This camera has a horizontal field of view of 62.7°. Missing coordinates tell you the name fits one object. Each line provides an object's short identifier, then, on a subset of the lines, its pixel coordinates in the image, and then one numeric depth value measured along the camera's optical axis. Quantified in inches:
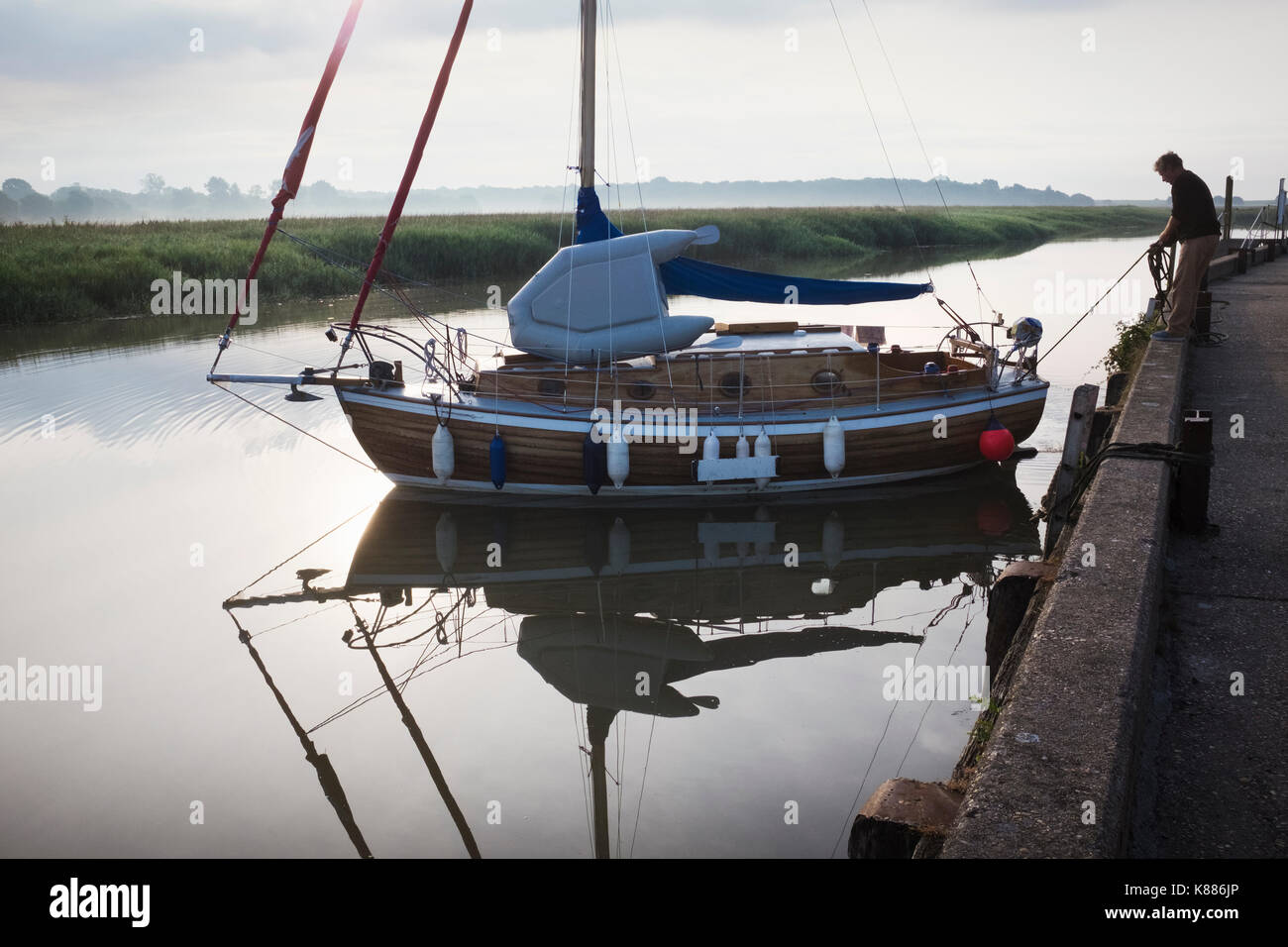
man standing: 466.0
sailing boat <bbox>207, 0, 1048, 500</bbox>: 510.9
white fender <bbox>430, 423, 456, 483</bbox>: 509.0
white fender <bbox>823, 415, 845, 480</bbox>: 518.6
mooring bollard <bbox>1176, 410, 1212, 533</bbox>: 256.8
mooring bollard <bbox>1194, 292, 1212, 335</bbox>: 546.0
